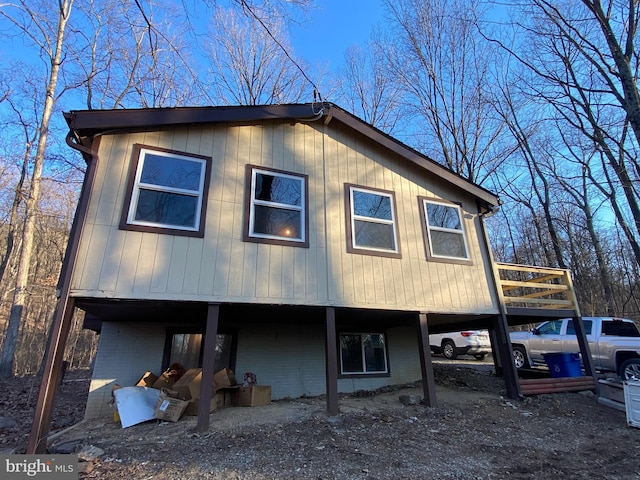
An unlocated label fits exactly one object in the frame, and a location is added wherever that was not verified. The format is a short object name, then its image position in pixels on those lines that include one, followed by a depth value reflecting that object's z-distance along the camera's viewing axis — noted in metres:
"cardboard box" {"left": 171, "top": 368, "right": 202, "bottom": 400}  5.82
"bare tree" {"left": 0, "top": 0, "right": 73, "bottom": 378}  11.28
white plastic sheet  5.55
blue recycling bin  8.04
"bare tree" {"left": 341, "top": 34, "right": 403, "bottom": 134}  18.64
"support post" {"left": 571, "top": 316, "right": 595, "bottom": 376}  8.01
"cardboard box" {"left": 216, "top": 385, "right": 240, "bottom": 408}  6.46
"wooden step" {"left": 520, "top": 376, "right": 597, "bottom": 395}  7.29
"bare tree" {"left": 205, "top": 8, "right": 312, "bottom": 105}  17.94
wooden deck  7.88
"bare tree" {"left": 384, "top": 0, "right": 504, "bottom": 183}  16.73
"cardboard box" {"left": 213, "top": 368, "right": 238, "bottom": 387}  6.50
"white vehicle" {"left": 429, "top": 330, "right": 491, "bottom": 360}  15.13
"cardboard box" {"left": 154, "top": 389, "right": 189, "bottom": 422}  5.52
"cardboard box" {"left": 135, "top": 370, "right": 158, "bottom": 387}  6.69
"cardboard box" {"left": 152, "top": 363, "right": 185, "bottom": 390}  6.60
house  5.44
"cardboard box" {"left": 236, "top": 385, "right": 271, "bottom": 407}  6.64
